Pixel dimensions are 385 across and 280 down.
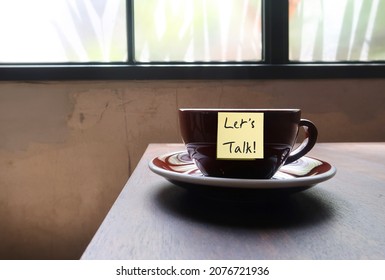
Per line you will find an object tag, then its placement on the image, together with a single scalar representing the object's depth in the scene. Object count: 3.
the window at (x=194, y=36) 1.27
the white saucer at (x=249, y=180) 0.35
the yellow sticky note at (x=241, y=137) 0.42
